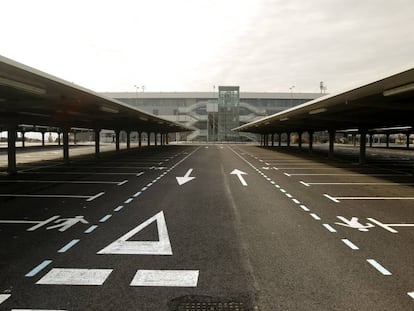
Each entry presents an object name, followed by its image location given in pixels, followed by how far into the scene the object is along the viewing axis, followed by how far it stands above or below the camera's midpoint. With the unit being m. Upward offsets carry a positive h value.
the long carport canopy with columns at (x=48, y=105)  14.50 +1.84
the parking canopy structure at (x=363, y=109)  16.02 +1.75
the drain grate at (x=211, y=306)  5.61 -2.50
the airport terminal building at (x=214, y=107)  121.44 +9.33
